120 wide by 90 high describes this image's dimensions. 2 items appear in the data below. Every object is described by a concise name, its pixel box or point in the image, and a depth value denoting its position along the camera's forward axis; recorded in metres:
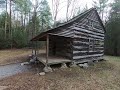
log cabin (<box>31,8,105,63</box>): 6.26
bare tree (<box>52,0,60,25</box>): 15.23
